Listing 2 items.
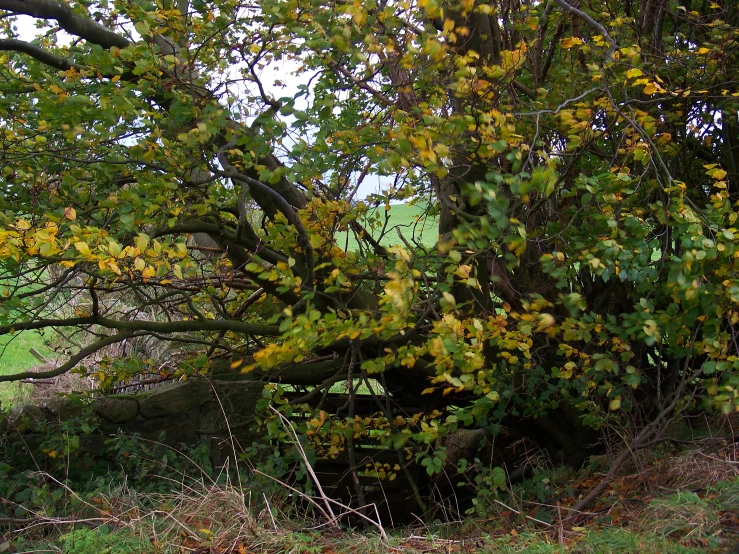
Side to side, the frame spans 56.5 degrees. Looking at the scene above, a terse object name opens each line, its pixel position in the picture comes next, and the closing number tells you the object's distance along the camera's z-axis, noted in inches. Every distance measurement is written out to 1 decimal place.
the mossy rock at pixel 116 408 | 237.0
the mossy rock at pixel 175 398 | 240.8
